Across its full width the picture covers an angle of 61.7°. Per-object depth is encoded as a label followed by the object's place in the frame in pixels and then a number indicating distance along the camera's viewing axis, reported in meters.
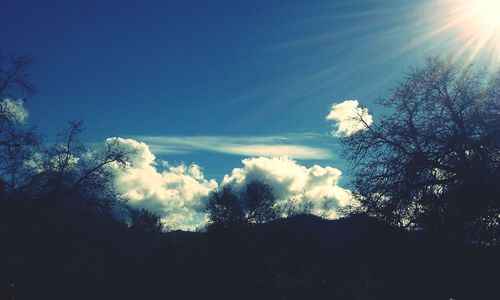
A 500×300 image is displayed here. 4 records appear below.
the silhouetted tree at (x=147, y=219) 73.12
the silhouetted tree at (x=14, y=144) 18.84
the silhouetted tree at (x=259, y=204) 60.47
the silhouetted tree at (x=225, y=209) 59.34
